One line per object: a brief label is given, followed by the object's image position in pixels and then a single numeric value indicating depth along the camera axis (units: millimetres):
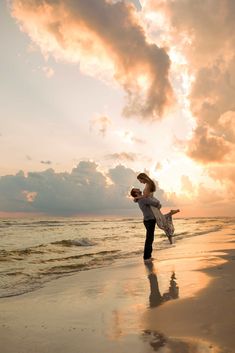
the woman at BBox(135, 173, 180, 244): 11398
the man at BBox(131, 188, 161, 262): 11250
